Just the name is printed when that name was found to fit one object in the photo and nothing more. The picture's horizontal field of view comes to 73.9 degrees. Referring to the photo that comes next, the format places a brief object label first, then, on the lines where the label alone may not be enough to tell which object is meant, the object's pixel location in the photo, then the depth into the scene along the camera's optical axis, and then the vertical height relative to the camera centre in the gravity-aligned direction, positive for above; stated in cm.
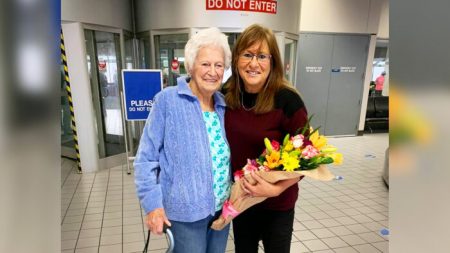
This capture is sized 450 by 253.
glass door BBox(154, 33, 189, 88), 568 +29
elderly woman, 138 -37
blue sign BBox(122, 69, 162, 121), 437 -29
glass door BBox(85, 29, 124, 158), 497 -29
